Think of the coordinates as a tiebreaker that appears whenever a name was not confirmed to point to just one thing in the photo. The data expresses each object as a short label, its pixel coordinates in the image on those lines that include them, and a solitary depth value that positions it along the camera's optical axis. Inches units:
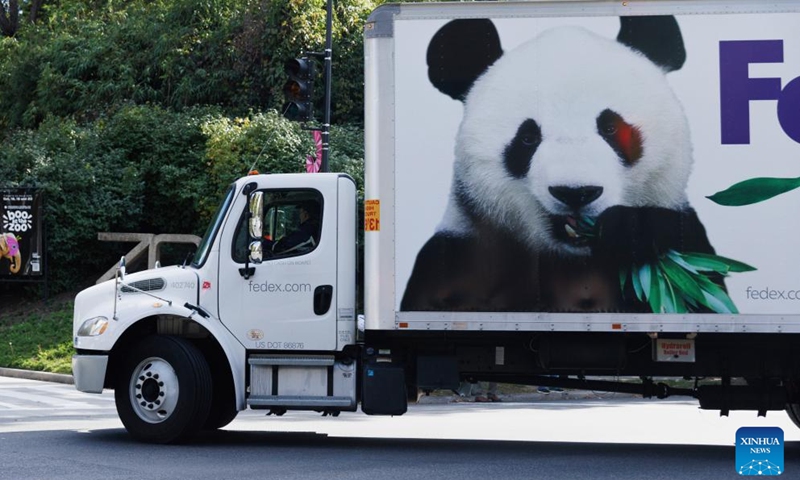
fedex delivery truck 407.8
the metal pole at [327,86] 717.9
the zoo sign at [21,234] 1002.7
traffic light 668.1
